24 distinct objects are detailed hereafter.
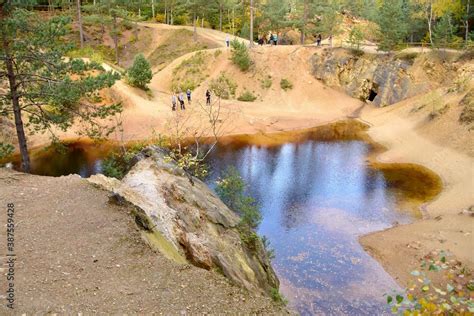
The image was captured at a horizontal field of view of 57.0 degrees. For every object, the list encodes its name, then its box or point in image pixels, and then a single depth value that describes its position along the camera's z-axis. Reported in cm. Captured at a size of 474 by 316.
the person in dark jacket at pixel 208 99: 4500
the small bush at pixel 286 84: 5350
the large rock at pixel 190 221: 1347
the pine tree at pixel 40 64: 1867
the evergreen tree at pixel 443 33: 4422
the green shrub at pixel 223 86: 5225
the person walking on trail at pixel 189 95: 4690
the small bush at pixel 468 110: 3619
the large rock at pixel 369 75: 4881
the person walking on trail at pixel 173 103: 4500
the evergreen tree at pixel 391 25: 4856
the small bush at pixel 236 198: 2091
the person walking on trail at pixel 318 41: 5619
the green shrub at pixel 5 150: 2053
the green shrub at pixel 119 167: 2219
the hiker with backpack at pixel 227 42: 5847
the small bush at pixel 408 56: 4894
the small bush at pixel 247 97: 5166
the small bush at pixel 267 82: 5359
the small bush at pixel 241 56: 5334
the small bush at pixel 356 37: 5191
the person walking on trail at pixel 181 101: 4486
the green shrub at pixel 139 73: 4747
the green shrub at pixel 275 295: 1352
